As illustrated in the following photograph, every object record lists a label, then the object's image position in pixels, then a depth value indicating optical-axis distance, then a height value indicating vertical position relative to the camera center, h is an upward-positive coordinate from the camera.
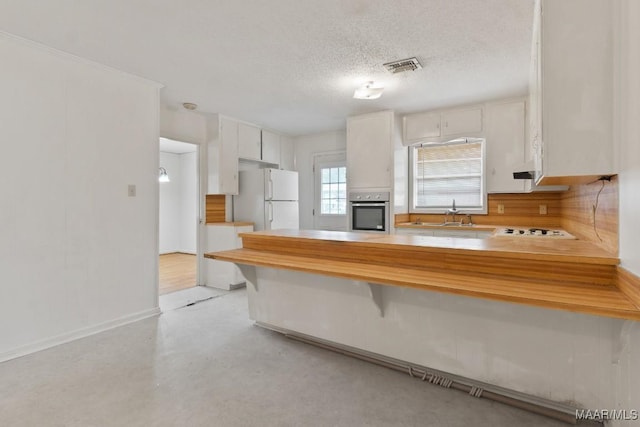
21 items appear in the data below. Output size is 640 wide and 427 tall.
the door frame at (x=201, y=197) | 4.71 +0.19
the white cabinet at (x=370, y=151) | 4.35 +0.80
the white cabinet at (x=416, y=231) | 4.14 -0.29
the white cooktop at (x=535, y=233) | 2.66 -0.23
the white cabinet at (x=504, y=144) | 3.88 +0.78
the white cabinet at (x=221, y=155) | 4.60 +0.79
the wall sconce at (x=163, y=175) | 7.13 +0.77
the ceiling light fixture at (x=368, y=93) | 3.14 +1.13
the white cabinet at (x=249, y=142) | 4.93 +1.06
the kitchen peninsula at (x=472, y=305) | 1.54 -0.58
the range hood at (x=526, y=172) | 2.49 +0.31
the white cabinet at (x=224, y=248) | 4.49 -0.55
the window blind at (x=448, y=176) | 4.38 +0.46
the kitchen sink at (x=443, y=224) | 4.18 -0.21
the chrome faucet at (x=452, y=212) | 4.45 -0.05
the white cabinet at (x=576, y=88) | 1.42 +0.54
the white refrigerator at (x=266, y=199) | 4.79 +0.16
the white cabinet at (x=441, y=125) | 4.14 +1.12
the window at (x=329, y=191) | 5.59 +0.33
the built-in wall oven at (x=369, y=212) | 4.35 -0.04
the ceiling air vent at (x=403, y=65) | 2.89 +1.32
